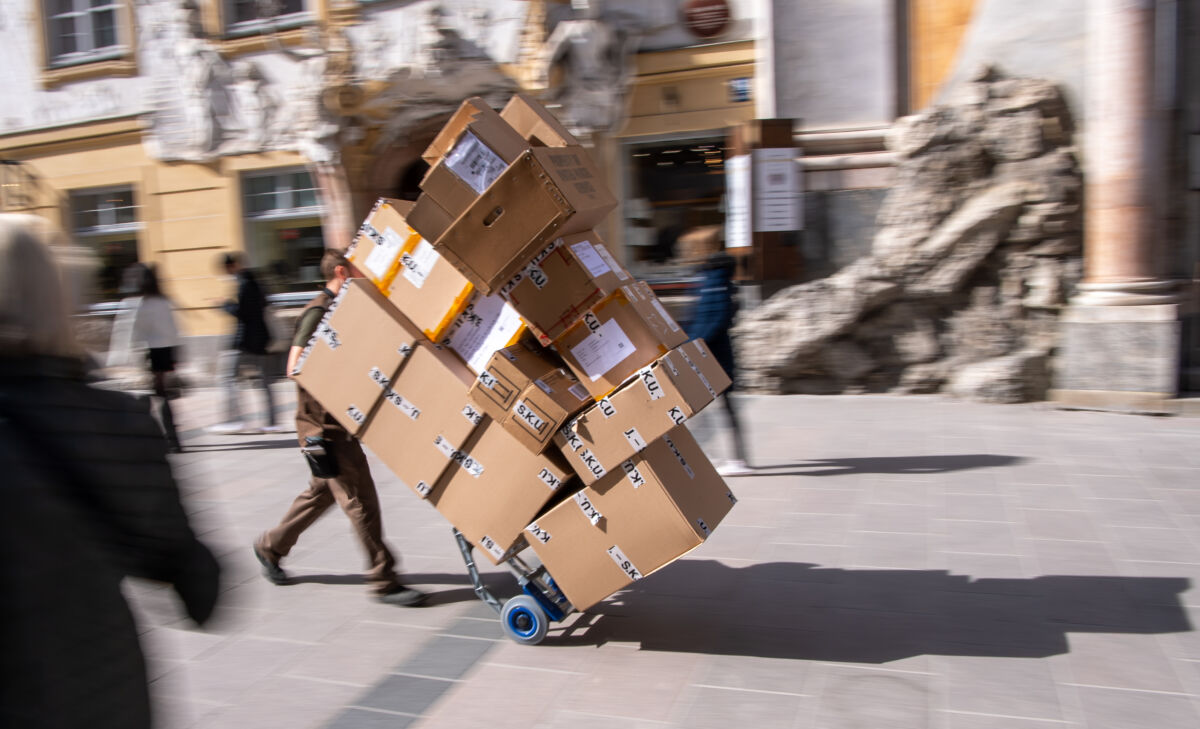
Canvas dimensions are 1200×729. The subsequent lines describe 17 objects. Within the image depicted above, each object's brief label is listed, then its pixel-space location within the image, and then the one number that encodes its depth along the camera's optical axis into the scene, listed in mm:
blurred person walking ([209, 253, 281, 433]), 9094
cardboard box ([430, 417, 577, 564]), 4055
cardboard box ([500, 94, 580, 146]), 4316
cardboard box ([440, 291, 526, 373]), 4188
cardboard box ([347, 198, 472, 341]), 4191
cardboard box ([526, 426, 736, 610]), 3918
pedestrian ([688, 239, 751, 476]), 6762
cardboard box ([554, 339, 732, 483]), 3793
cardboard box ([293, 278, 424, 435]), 4211
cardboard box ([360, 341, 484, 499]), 4121
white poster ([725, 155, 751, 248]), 10047
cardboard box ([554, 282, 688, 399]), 4004
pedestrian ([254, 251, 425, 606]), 4742
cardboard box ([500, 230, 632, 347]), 3963
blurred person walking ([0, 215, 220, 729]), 1565
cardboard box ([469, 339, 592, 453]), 3887
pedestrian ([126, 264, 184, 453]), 8398
